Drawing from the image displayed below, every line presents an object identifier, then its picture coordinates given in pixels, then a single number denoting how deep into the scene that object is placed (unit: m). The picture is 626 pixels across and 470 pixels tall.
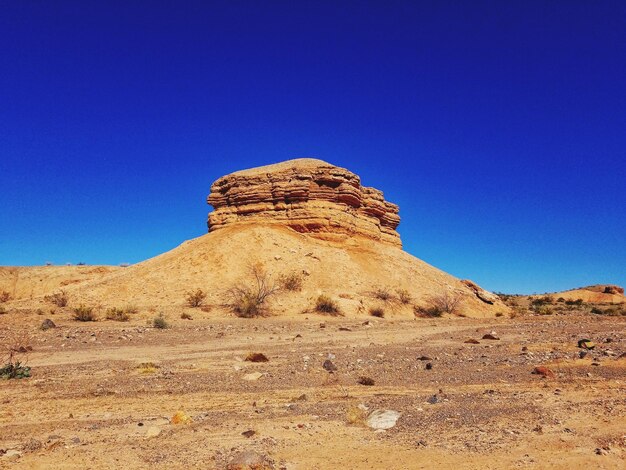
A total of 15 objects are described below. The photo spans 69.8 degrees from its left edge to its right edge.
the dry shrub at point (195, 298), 21.19
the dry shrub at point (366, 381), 6.80
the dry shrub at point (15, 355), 7.31
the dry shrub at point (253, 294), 19.67
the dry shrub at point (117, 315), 17.72
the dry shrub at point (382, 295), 23.64
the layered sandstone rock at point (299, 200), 29.52
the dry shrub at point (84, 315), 17.33
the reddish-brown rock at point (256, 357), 8.80
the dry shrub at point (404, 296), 24.31
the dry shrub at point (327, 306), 20.54
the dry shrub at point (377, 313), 21.56
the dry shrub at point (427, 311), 23.36
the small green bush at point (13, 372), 7.23
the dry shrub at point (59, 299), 22.34
